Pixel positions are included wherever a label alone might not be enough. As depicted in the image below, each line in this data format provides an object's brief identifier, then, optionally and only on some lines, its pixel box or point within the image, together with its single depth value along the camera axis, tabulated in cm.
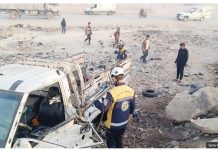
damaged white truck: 268
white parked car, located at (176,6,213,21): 1741
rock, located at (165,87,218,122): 424
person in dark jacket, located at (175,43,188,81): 651
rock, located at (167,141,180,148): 378
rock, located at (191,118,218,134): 360
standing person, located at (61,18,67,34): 1247
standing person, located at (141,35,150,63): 815
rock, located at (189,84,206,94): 478
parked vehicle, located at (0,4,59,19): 1680
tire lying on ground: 554
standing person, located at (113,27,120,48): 1012
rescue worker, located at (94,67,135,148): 308
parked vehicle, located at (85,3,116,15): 1902
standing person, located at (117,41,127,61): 688
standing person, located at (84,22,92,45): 1048
